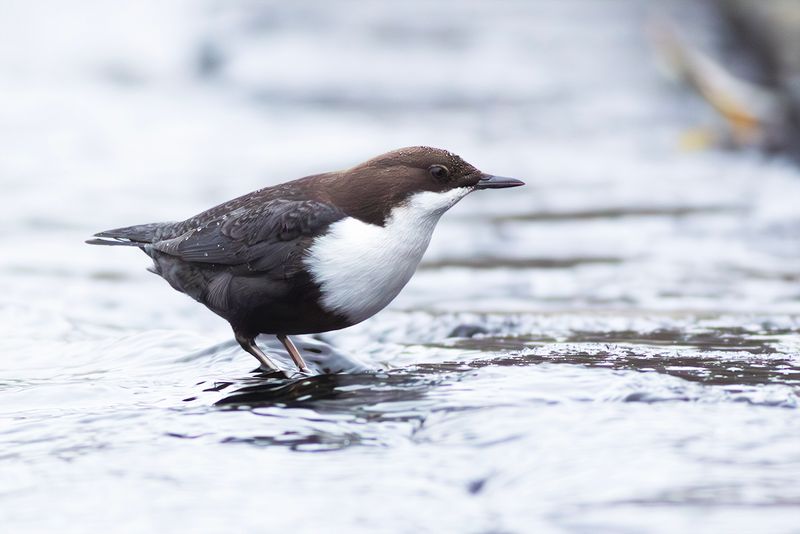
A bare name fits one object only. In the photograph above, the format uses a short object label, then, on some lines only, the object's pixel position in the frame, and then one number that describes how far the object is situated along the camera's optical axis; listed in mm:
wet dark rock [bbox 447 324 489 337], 10281
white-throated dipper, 7762
